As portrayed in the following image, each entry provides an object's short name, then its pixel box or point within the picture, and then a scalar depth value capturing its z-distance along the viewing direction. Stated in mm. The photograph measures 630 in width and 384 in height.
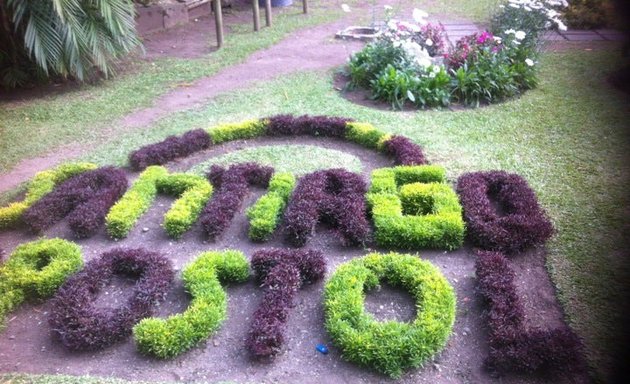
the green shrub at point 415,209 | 3521
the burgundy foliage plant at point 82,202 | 3803
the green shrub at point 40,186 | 3889
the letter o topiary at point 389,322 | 2652
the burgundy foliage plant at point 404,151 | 4473
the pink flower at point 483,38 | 6164
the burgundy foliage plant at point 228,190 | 3764
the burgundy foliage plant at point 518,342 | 2549
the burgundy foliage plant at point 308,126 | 5180
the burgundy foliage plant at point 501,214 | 3451
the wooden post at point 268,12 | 8910
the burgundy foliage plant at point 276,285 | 2766
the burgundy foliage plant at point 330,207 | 3615
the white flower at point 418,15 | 6012
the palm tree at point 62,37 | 5812
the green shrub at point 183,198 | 3760
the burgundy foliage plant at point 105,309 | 2830
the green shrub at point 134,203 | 3770
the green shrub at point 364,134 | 4934
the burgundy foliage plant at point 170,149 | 4645
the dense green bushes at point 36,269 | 3162
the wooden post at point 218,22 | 7711
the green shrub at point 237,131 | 5109
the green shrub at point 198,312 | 2758
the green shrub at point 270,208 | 3681
